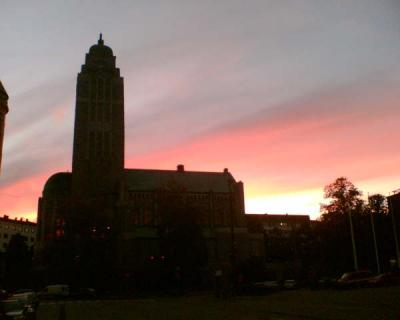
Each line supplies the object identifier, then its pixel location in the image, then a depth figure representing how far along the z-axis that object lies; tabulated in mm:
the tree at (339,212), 68188
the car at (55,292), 58938
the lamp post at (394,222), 54809
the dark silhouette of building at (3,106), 58375
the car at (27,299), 22641
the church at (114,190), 81250
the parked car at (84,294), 56575
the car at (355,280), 40188
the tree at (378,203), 74750
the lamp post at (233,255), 37894
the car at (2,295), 24702
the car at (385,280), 40031
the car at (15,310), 21266
